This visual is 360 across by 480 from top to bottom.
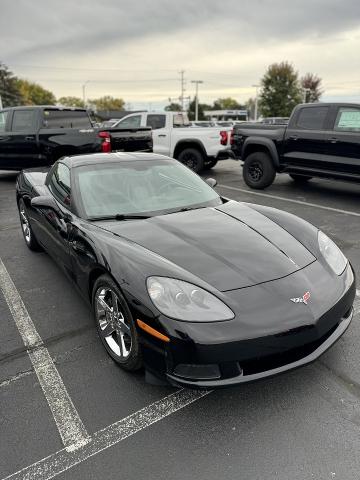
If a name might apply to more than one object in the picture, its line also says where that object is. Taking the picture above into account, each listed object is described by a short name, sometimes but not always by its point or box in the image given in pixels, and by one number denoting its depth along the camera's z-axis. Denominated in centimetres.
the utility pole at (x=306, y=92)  6155
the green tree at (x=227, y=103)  12756
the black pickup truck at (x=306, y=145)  687
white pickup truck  1011
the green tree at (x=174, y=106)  9329
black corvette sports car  207
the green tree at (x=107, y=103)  12631
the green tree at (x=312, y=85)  6828
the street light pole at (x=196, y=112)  6980
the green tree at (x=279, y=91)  5234
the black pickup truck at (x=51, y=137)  908
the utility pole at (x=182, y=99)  8752
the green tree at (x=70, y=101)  11728
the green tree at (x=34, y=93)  9481
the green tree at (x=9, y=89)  8138
